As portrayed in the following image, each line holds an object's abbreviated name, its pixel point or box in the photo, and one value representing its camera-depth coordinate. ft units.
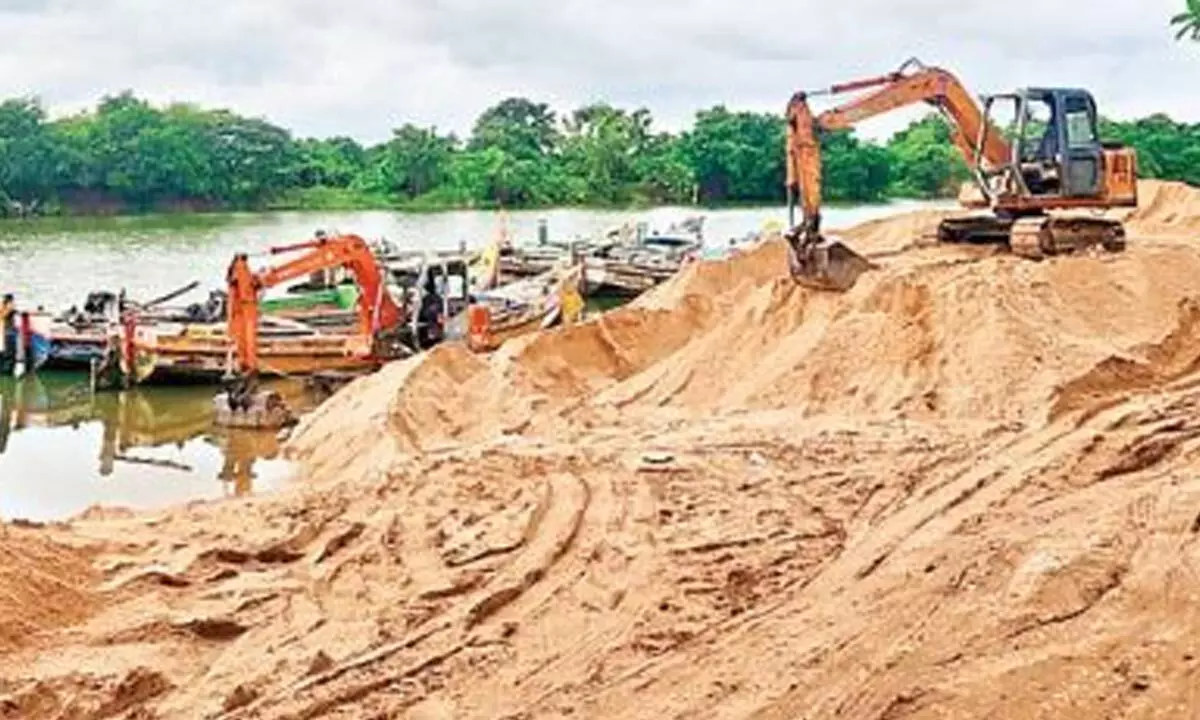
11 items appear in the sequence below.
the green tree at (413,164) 290.35
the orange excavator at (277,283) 68.44
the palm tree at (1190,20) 99.86
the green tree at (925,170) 290.76
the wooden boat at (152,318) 85.40
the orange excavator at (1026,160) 65.72
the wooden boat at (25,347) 86.07
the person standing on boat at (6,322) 86.79
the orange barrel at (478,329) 81.46
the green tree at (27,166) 258.37
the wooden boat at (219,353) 79.36
